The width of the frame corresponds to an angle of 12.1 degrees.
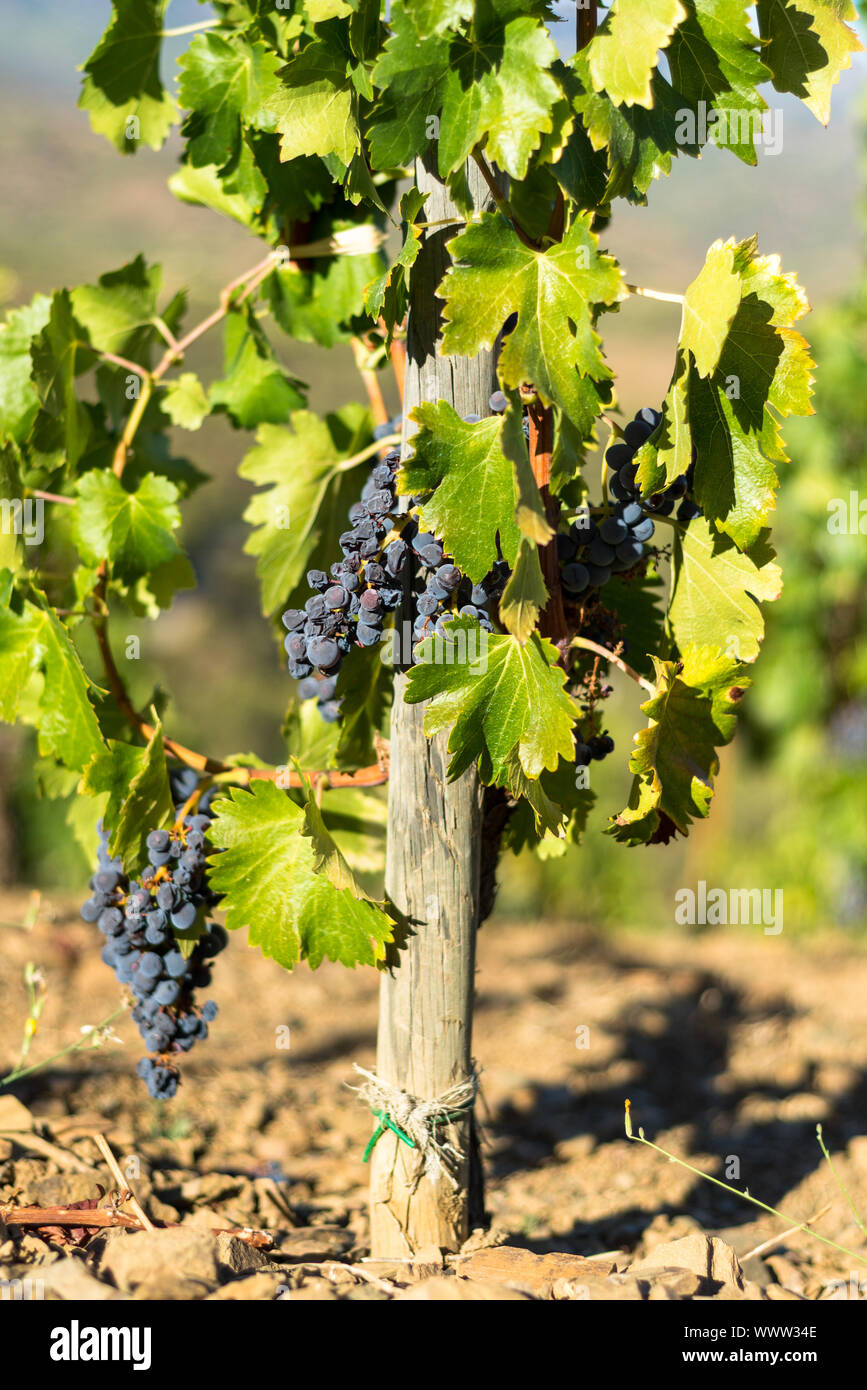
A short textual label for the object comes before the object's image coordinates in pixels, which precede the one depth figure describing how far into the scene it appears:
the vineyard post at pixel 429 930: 1.90
